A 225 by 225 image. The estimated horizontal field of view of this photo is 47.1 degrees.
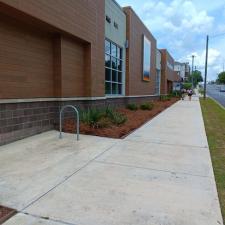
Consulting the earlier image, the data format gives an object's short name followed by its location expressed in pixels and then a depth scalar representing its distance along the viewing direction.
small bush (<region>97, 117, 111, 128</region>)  9.22
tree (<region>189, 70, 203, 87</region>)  131.85
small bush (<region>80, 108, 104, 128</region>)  9.34
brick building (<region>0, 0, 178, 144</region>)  6.97
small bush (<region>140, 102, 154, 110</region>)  17.22
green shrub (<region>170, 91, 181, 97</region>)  41.03
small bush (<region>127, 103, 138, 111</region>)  16.16
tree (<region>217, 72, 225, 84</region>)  154.56
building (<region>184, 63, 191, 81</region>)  112.59
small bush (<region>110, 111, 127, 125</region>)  10.13
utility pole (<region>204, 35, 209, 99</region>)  36.38
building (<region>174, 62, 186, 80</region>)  94.41
